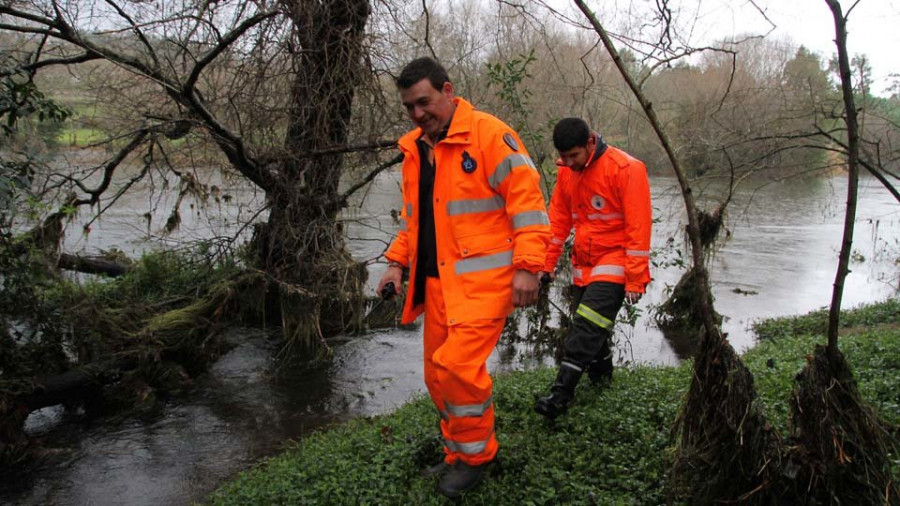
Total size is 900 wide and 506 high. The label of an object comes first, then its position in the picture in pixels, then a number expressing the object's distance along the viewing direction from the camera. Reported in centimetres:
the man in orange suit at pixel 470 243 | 327
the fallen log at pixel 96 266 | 960
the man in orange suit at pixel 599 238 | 424
